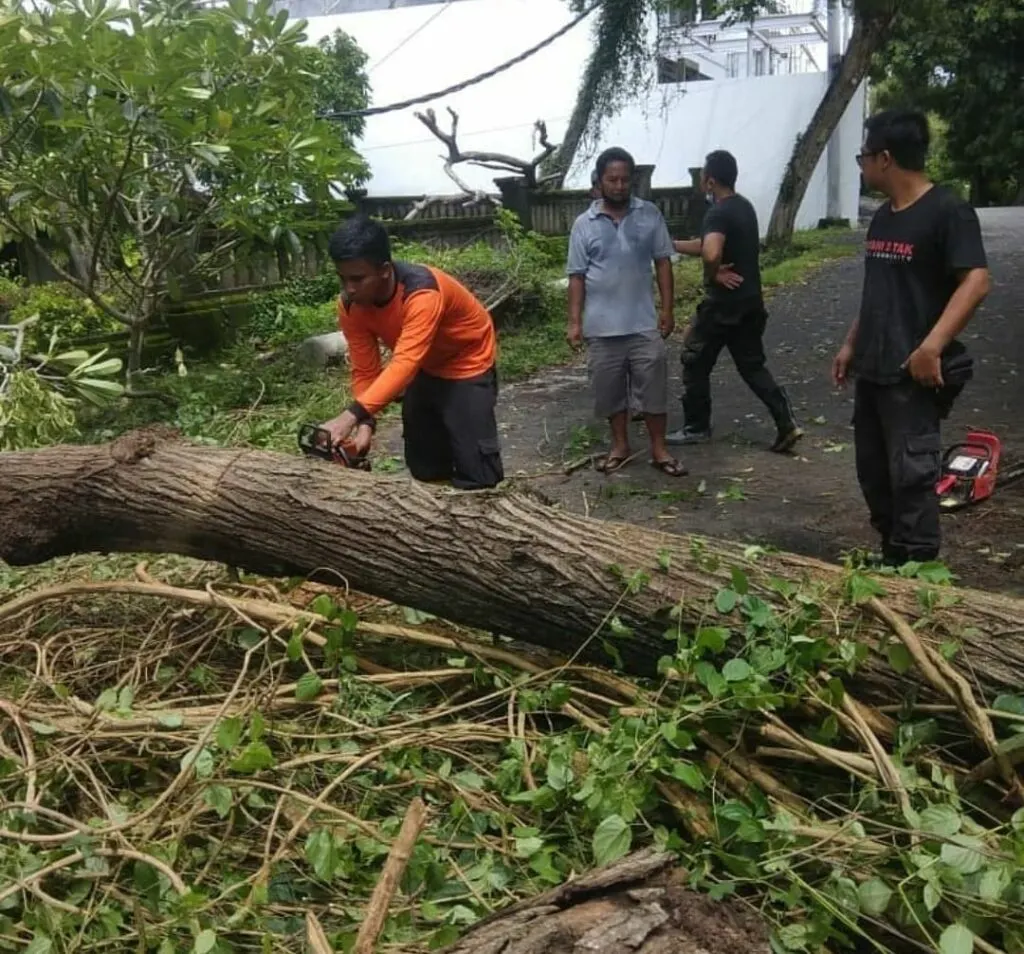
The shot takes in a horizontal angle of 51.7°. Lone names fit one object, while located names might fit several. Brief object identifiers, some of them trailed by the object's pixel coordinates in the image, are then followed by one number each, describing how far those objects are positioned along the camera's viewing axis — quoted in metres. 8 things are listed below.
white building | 21.98
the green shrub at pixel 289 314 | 10.64
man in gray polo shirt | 6.05
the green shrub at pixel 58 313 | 8.82
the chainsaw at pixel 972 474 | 5.18
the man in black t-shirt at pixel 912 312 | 3.61
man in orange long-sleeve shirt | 3.82
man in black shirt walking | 6.14
